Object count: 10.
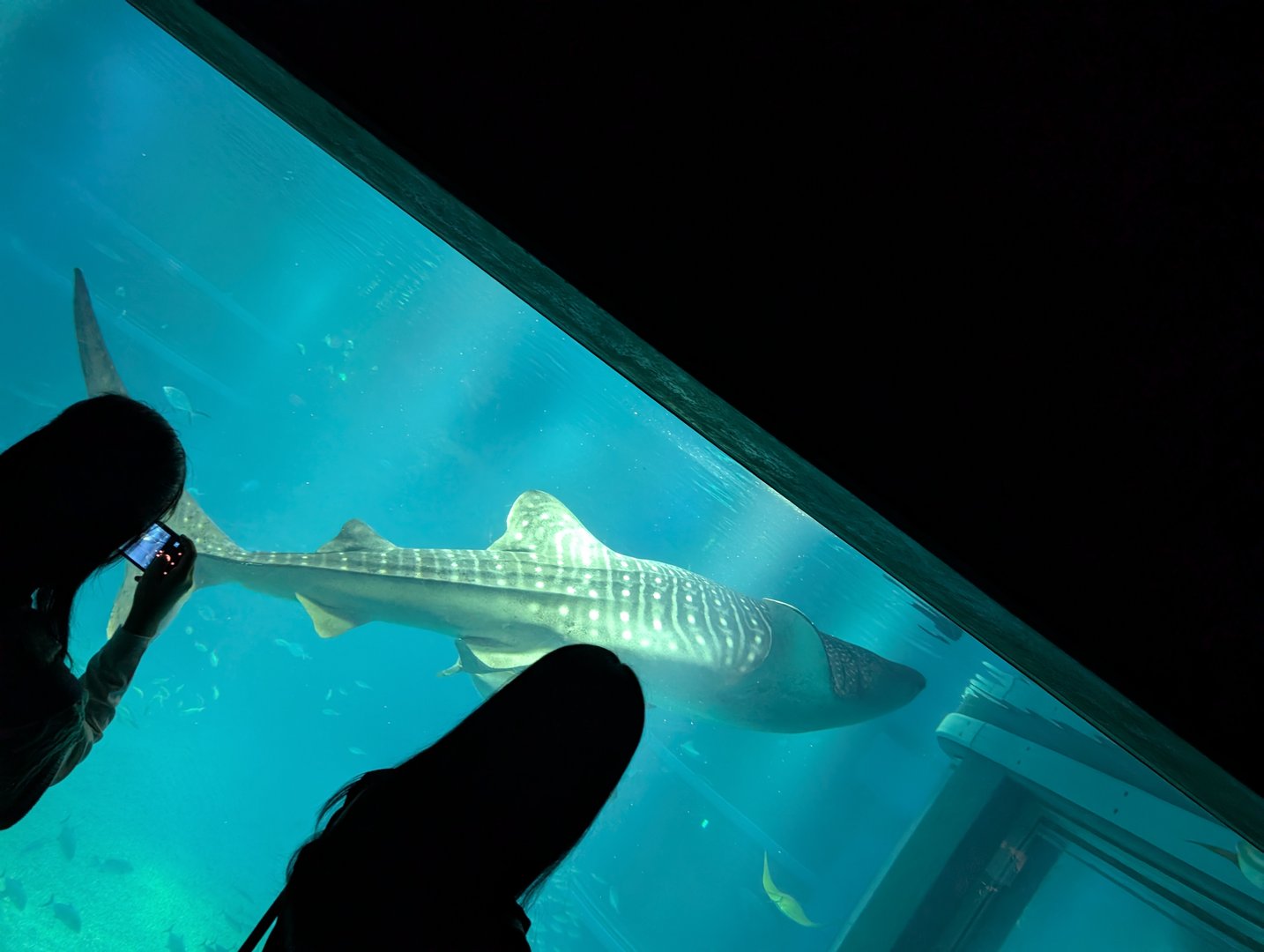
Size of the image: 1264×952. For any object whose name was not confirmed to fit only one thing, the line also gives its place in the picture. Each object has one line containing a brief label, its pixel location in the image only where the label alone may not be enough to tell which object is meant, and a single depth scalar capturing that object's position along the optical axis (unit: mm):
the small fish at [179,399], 12793
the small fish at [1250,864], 4069
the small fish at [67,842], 12102
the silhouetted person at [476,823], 946
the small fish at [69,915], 11898
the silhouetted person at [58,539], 1408
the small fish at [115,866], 14029
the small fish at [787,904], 11914
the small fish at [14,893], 13914
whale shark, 6801
